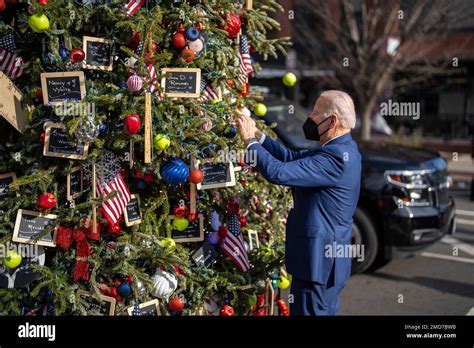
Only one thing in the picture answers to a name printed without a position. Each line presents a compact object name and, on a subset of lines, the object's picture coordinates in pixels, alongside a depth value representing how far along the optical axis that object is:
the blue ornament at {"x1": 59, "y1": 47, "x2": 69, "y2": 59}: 3.37
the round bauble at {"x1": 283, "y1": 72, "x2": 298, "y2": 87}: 4.43
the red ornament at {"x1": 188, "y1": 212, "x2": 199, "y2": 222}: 3.66
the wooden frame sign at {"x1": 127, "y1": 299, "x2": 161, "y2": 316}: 3.51
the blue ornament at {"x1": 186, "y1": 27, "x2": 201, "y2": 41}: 3.43
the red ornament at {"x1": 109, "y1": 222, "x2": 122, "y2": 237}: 3.43
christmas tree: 3.32
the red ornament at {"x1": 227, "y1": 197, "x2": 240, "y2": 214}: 3.90
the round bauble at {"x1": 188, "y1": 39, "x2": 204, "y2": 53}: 3.50
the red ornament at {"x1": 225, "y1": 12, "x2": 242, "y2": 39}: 3.75
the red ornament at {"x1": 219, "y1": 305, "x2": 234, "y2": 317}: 3.78
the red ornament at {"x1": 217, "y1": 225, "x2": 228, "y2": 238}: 3.83
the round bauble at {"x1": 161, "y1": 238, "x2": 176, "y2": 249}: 3.50
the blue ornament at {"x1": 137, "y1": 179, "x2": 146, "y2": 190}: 3.55
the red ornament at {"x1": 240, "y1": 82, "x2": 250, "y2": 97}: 4.13
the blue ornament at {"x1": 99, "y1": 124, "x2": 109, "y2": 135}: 3.33
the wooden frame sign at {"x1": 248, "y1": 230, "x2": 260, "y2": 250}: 4.18
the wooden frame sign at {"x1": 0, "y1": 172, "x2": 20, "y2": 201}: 3.47
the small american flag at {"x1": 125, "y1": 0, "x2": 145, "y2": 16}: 3.36
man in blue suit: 3.19
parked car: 6.12
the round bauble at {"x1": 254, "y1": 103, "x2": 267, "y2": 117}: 4.48
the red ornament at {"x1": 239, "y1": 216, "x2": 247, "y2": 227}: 4.09
